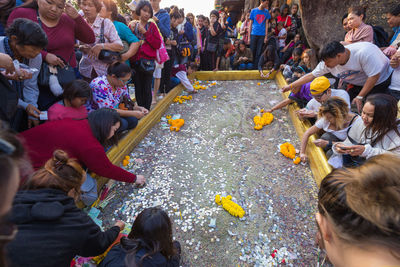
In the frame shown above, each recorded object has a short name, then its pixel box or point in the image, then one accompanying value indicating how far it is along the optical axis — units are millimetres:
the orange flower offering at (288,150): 2862
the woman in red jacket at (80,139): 1806
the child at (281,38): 6117
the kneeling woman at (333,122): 2461
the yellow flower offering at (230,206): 2074
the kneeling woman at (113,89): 2689
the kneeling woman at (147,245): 1294
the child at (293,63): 4851
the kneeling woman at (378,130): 1928
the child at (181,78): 4789
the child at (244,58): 6031
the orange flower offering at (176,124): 3436
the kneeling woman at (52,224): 1016
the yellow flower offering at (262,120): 3504
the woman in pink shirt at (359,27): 3236
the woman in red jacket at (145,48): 3232
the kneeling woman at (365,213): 622
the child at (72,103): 2163
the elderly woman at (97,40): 2816
